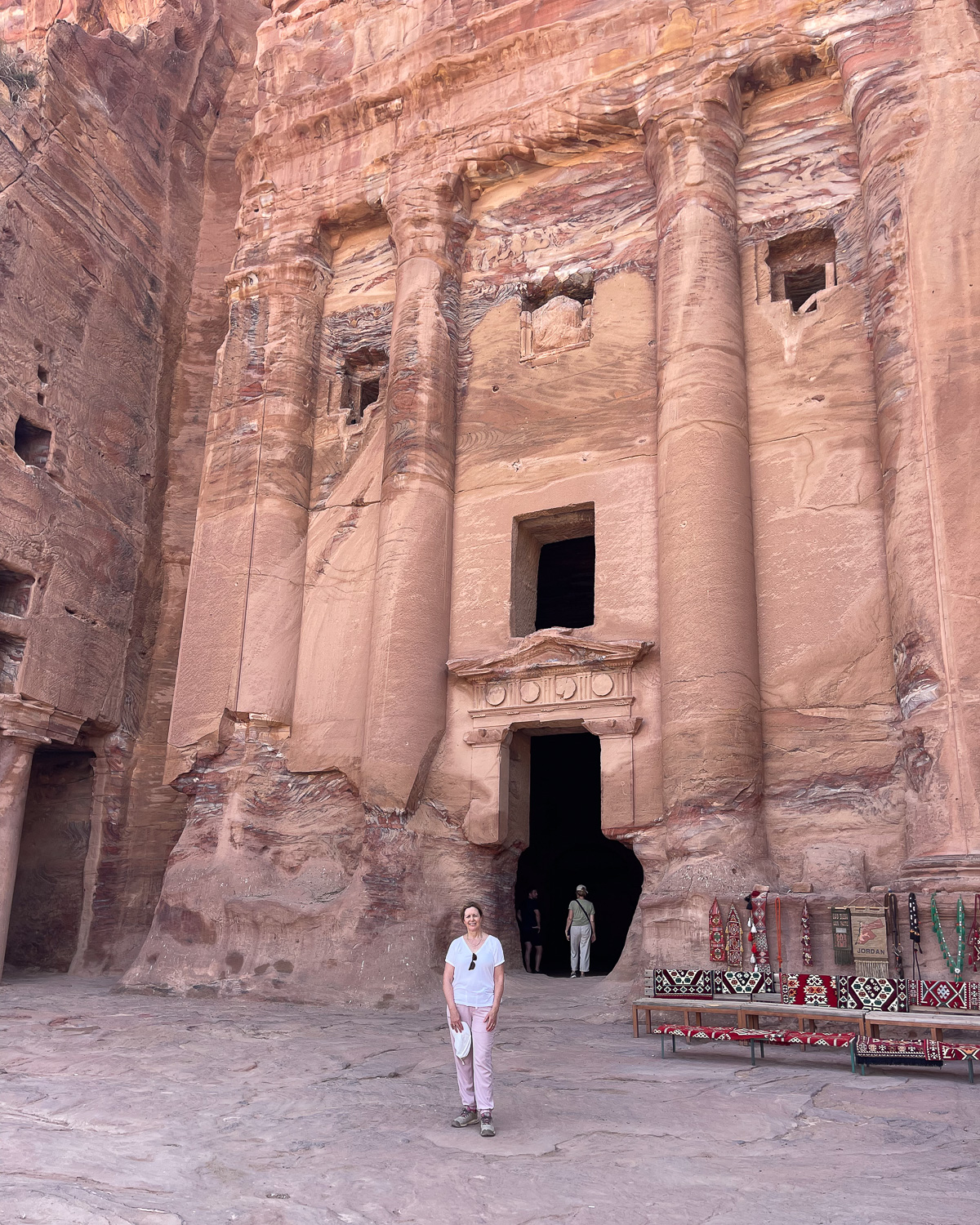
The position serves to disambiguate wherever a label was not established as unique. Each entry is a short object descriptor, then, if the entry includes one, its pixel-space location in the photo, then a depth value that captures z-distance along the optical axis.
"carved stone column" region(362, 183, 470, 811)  13.21
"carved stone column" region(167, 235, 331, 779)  14.70
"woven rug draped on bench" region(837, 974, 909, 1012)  8.15
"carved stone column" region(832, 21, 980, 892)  10.12
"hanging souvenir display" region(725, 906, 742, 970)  10.22
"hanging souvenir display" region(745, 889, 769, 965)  10.15
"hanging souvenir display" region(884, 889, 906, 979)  9.62
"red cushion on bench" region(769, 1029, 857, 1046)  7.34
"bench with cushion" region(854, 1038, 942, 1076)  6.99
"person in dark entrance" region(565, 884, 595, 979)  13.29
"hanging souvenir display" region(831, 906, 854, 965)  9.90
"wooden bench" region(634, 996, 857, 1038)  7.75
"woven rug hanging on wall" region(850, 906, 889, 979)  9.66
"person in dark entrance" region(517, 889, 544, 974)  14.57
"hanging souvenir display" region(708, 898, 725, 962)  10.28
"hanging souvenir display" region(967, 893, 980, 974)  9.23
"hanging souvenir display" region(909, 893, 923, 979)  9.52
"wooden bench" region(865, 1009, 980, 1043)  7.14
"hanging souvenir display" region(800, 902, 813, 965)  10.06
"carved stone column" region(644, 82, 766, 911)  11.16
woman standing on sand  5.62
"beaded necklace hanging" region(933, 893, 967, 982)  9.22
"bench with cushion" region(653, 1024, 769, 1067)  7.60
